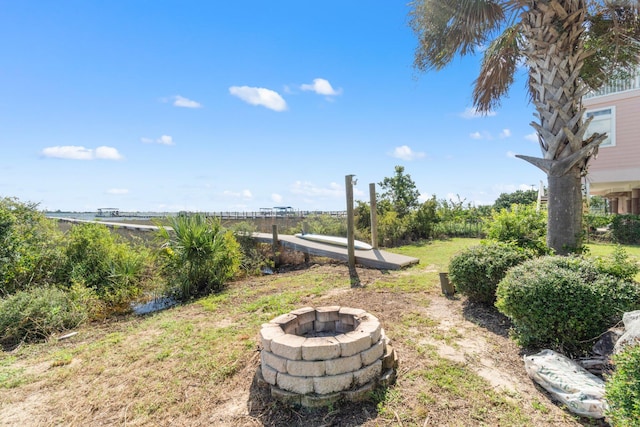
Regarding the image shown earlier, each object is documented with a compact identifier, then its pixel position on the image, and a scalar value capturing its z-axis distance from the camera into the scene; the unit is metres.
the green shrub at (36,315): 4.09
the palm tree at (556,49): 4.11
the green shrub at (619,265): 2.84
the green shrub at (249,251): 8.06
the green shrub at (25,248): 5.07
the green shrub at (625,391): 1.63
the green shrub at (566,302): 2.63
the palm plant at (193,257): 6.13
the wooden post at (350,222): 7.07
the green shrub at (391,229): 10.84
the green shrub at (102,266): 5.65
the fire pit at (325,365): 2.34
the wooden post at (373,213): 8.59
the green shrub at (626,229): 9.65
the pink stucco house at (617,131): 10.07
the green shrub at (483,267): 3.93
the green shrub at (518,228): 4.88
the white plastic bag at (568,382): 2.12
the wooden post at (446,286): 4.87
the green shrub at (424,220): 12.10
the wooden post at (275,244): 8.94
